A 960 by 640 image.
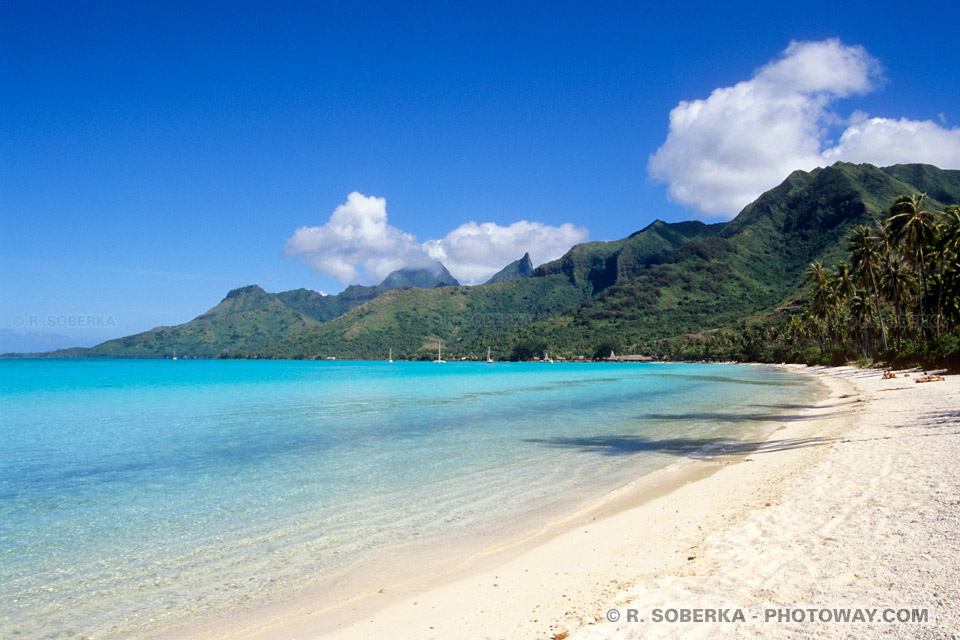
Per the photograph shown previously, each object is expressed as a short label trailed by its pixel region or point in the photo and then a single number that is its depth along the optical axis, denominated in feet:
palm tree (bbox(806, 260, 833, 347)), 267.39
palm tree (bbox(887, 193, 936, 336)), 161.68
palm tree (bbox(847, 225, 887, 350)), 192.54
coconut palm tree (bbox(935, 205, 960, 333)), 150.20
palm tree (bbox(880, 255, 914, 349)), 185.57
